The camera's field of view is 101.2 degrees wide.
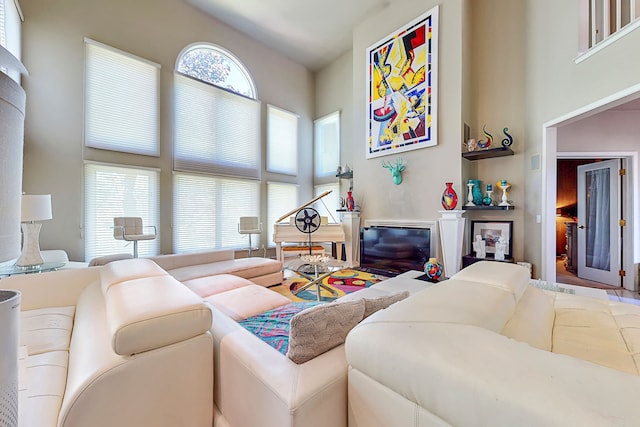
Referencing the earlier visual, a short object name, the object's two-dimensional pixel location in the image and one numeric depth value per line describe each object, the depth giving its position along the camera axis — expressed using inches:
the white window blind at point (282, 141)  243.4
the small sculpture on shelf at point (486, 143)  153.5
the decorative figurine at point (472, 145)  155.0
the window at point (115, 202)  155.3
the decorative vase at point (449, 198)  149.9
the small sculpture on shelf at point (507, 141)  149.4
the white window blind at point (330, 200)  254.7
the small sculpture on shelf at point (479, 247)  158.9
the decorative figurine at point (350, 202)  200.5
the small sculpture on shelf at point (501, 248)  150.6
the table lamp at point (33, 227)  95.5
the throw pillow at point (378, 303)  47.3
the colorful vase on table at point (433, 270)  111.3
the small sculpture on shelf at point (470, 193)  156.8
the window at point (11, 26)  109.5
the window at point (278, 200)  243.1
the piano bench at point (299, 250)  218.4
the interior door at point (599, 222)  156.3
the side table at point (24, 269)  95.0
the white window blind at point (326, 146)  253.9
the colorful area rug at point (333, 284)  129.0
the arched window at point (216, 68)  197.6
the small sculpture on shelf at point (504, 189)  149.8
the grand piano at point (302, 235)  186.7
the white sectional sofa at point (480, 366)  19.8
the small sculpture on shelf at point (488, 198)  154.2
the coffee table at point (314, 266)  118.1
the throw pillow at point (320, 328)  37.7
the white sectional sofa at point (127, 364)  35.8
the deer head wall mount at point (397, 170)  179.3
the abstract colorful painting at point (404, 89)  164.1
